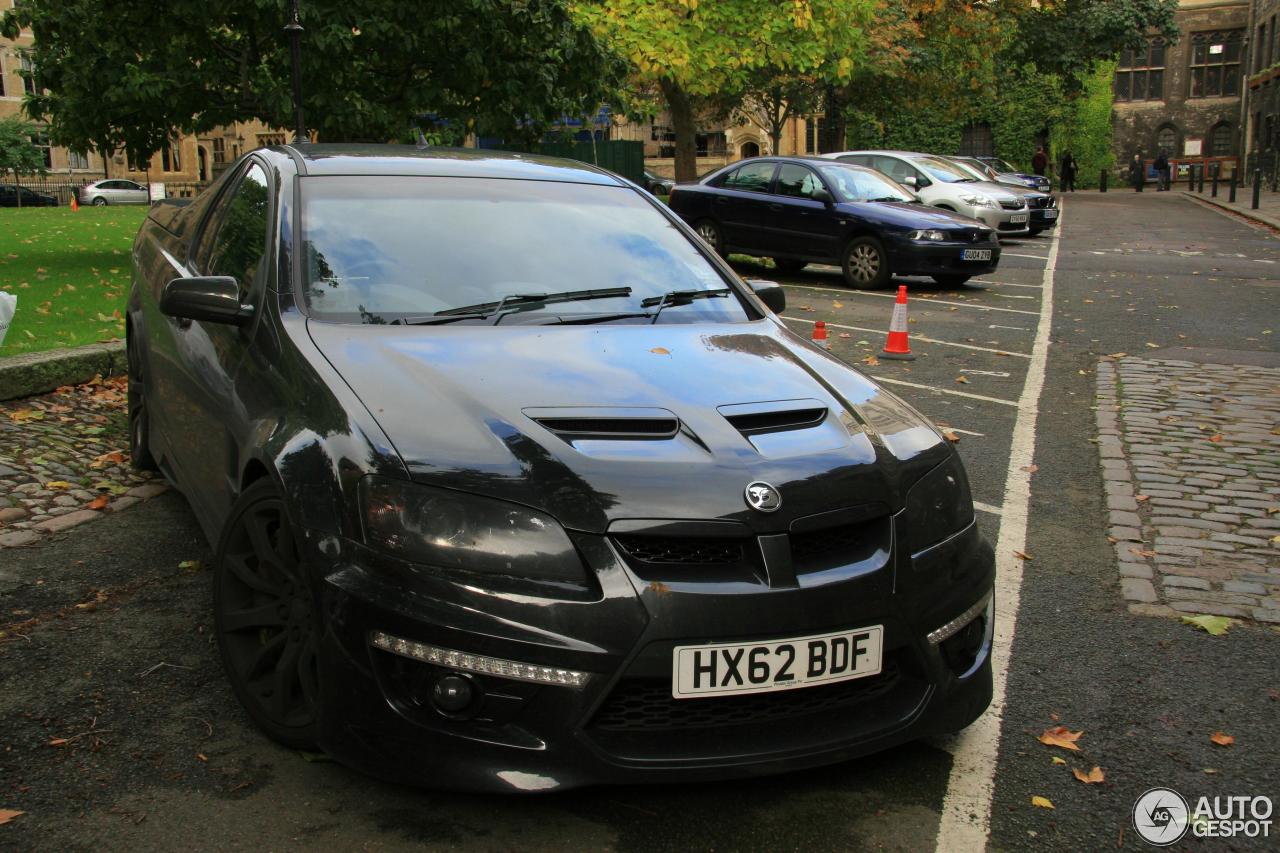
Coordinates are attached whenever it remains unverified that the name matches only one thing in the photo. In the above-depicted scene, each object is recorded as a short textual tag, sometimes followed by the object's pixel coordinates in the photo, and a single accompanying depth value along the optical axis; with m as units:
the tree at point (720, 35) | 20.92
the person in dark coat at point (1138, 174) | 56.31
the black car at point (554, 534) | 2.71
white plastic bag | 7.76
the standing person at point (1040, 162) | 48.34
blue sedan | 15.17
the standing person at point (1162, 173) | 56.88
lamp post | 11.02
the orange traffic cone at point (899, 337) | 10.29
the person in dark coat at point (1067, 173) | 53.72
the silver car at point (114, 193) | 55.72
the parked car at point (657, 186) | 30.42
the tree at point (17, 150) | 56.78
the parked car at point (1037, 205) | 25.11
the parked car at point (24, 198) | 50.88
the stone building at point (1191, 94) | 66.12
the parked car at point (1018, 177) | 30.94
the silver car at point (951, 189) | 21.66
